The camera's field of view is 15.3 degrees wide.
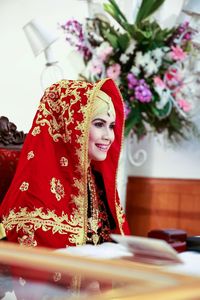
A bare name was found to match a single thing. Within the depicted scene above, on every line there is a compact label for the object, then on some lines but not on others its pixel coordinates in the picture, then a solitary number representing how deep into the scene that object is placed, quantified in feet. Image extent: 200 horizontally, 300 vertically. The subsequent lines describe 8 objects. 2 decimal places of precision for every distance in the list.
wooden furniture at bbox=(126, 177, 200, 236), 12.13
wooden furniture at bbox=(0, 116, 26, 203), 7.86
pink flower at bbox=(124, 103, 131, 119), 10.79
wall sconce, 13.23
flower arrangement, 10.58
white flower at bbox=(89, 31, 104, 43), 11.13
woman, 6.97
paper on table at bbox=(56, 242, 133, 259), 4.23
